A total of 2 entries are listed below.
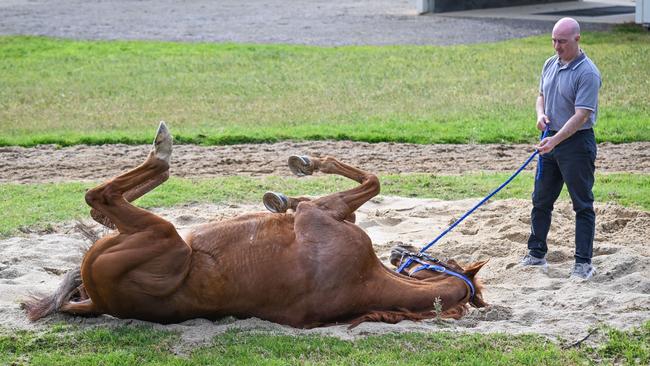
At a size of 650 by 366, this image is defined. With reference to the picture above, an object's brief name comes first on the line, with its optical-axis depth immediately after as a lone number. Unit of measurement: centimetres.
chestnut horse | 1204
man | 1430
